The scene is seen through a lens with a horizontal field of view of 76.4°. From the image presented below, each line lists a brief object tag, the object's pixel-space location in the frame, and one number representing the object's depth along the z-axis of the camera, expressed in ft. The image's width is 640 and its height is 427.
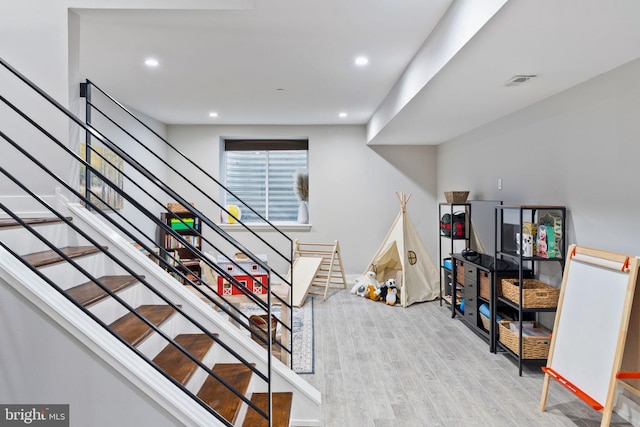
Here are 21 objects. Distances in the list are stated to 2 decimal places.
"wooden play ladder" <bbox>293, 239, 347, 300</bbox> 19.62
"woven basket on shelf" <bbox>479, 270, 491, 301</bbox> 12.21
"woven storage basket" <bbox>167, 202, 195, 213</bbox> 19.29
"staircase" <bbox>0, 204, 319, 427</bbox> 6.16
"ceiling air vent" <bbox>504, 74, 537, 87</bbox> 9.27
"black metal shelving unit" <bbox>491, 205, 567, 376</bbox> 10.33
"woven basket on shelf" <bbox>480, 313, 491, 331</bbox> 12.26
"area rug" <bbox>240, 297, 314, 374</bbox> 10.86
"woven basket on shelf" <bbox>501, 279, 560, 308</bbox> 10.31
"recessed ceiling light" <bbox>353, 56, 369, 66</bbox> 11.27
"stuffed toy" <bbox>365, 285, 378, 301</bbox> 18.01
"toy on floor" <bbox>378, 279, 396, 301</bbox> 17.65
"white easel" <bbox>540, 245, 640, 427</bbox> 7.32
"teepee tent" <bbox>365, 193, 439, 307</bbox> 17.54
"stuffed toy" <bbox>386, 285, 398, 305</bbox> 17.20
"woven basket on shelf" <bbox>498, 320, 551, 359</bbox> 10.31
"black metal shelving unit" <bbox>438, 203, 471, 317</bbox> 15.21
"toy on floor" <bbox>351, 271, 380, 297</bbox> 18.67
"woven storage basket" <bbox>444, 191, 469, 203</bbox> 16.09
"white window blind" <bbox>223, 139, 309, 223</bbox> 22.72
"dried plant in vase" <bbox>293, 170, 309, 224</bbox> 21.84
